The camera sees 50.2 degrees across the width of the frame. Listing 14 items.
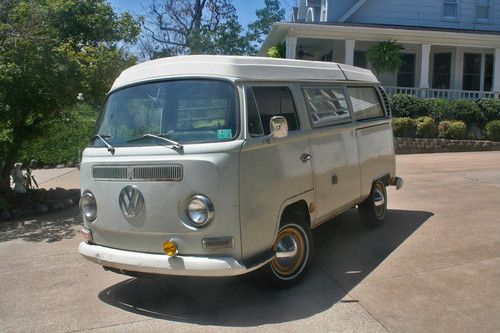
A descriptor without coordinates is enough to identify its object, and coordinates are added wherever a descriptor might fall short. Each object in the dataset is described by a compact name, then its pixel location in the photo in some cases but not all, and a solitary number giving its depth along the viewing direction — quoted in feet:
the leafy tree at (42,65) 26.94
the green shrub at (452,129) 54.75
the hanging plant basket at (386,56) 62.34
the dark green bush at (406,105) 57.31
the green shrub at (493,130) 55.93
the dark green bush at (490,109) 57.98
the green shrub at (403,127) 54.84
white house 64.13
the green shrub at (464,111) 57.41
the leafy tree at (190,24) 127.95
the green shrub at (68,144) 47.47
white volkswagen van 14.02
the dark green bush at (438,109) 57.36
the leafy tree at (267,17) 135.85
